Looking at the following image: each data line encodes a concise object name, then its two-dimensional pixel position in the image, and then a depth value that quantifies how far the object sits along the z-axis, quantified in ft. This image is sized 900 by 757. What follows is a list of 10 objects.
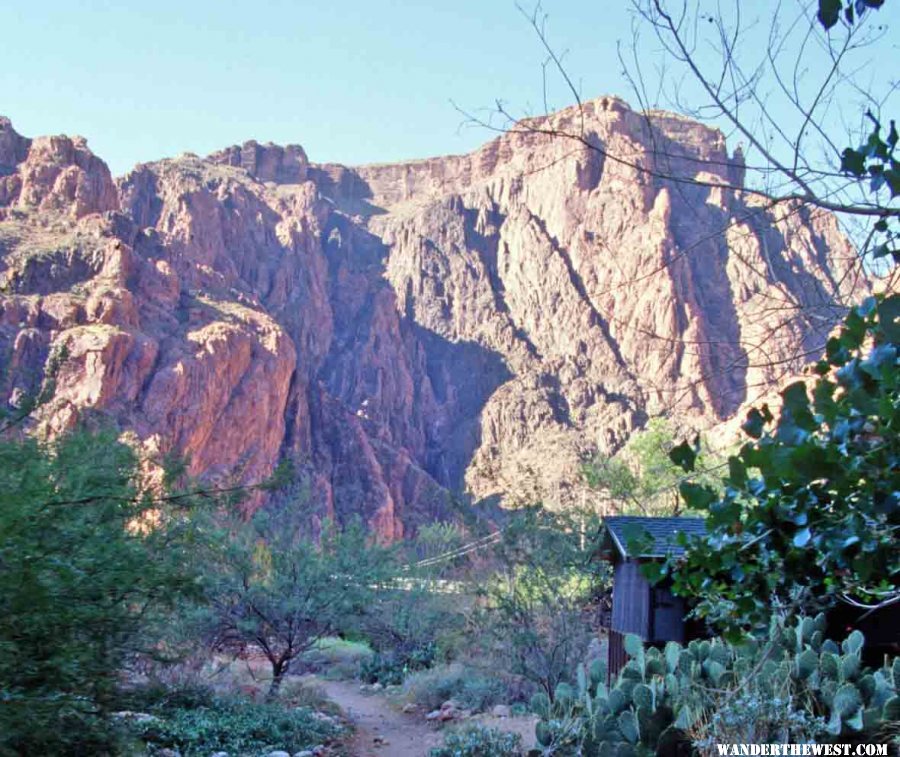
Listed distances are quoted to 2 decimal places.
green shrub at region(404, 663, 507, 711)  61.38
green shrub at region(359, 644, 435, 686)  84.60
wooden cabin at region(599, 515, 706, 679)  47.09
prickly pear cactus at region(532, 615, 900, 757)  26.48
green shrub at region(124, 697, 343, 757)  43.16
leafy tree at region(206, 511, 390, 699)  60.29
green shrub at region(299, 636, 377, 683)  88.33
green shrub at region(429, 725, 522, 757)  40.16
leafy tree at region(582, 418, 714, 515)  95.96
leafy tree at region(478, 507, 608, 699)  57.00
